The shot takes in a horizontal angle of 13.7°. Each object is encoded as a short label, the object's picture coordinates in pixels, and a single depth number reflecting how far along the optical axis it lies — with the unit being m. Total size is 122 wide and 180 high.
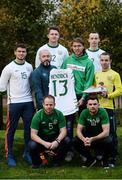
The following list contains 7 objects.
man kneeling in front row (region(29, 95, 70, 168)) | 9.66
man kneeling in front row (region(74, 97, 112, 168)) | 9.73
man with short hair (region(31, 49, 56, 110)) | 10.08
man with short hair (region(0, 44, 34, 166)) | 10.08
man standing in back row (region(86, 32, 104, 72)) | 10.68
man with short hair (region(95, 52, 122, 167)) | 10.17
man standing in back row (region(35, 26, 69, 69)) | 10.38
